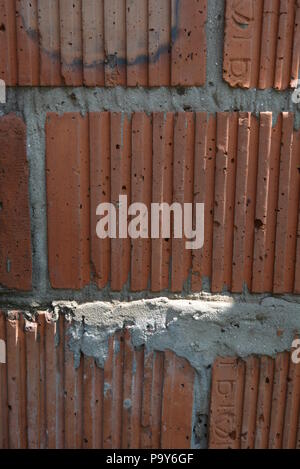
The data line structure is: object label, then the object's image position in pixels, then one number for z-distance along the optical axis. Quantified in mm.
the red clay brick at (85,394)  752
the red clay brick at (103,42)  712
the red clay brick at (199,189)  727
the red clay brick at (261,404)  753
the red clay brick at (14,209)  732
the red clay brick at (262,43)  713
